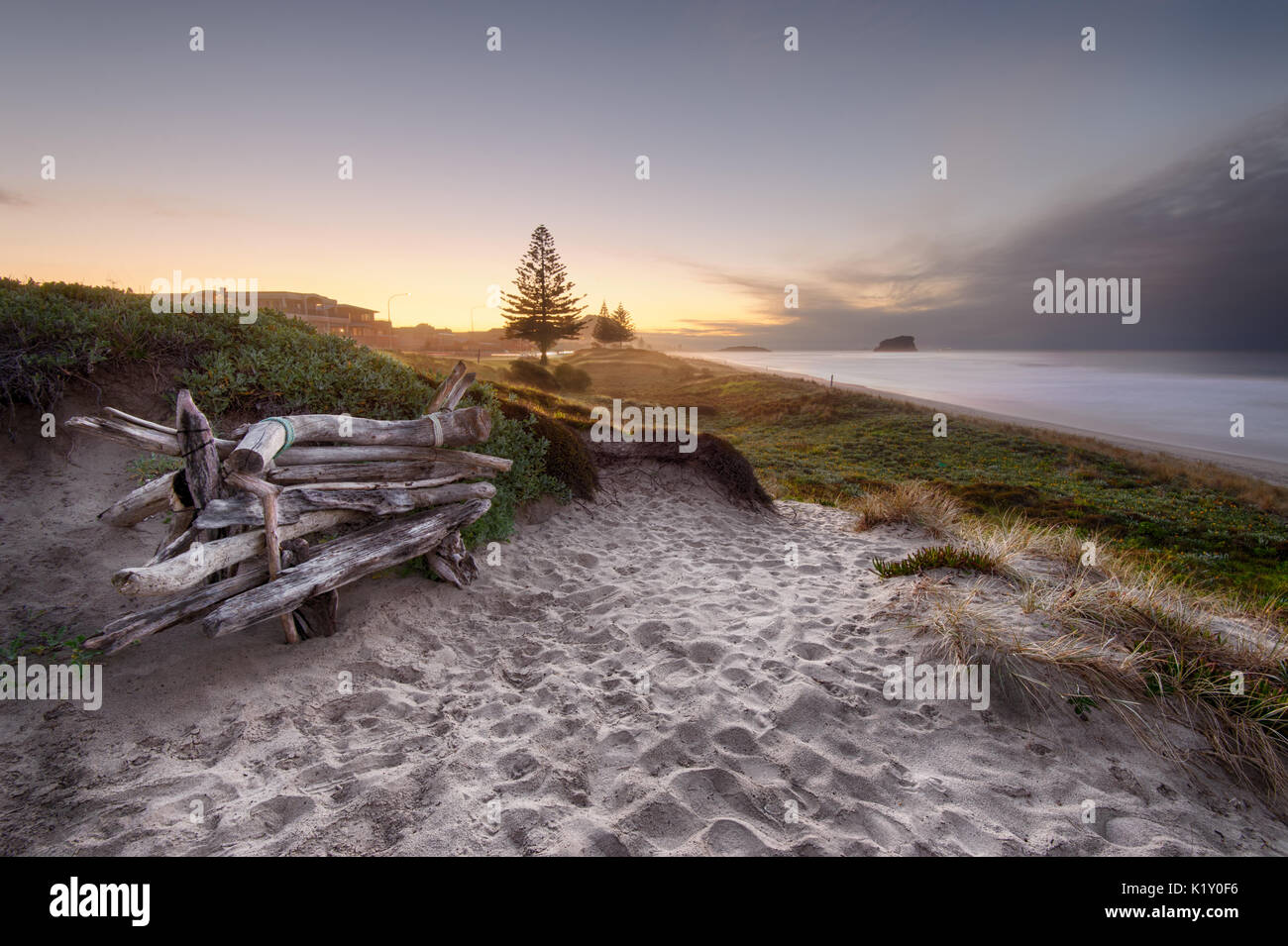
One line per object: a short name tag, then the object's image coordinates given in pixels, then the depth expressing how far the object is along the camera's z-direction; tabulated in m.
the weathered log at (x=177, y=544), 3.85
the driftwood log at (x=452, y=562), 5.89
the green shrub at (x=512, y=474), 7.22
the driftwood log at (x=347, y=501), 3.77
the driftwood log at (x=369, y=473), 4.39
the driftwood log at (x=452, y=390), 5.72
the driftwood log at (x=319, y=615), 4.64
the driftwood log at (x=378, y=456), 4.47
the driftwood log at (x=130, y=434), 3.50
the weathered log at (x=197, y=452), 3.71
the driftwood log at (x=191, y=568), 3.10
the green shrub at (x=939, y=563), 6.51
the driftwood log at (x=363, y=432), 3.74
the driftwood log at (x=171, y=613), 3.34
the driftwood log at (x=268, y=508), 3.78
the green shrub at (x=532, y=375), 34.63
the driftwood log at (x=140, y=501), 4.38
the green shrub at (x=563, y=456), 9.57
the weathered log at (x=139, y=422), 3.72
